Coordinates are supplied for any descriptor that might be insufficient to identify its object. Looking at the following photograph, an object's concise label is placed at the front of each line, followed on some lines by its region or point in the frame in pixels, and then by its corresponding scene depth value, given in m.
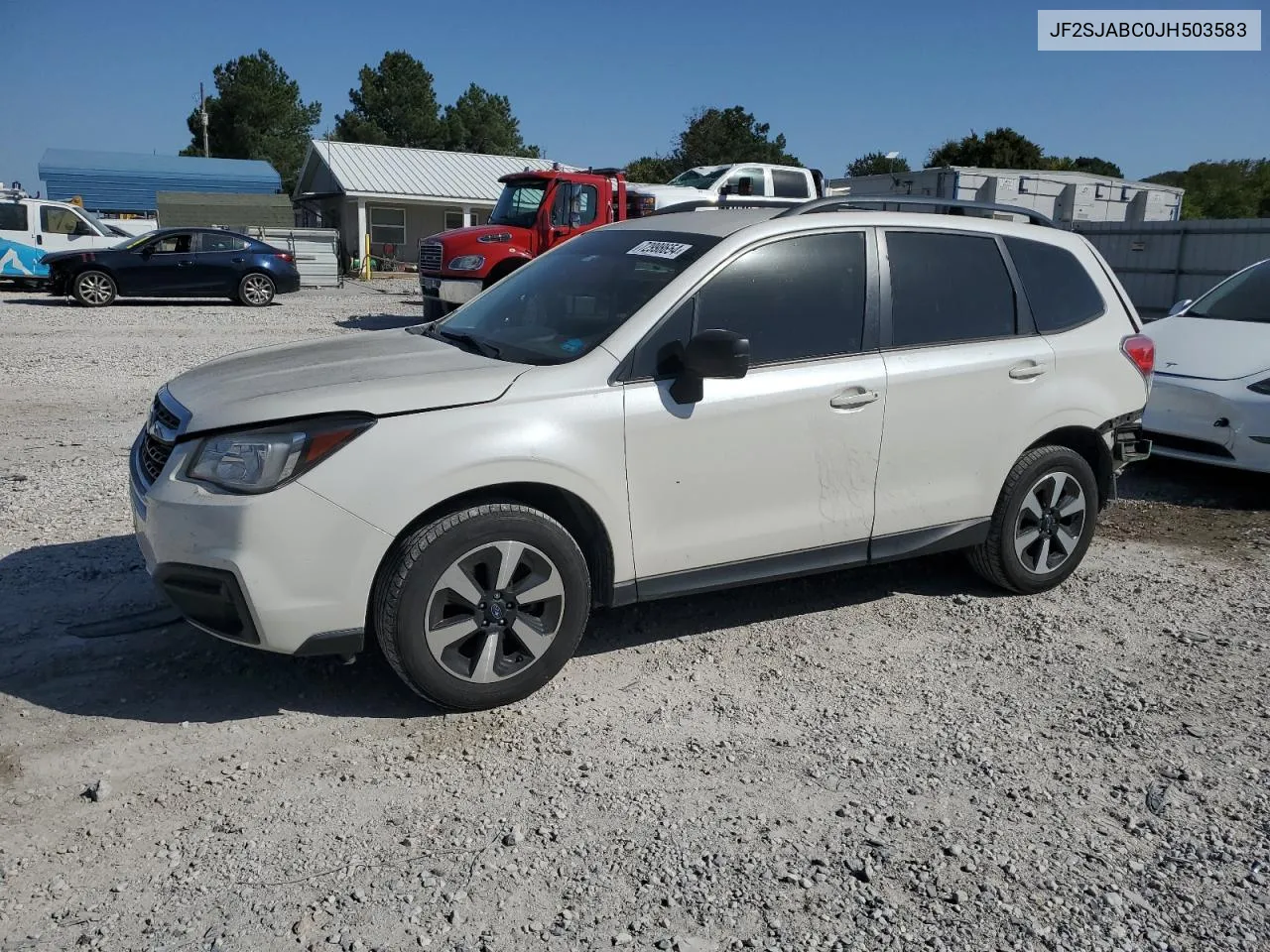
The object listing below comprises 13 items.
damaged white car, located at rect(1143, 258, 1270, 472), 6.74
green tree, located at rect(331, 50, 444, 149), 66.75
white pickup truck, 19.55
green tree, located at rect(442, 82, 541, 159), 67.56
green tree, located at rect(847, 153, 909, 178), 64.51
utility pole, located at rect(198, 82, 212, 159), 59.81
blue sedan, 19.44
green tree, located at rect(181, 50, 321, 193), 64.19
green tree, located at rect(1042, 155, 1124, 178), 61.75
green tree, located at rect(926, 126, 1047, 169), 55.78
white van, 21.23
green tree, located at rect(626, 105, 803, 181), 58.56
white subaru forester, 3.51
